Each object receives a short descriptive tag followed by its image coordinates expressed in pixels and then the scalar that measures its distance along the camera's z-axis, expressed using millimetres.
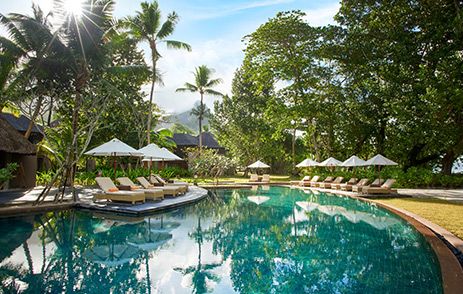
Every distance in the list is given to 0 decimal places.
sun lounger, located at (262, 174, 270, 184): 25989
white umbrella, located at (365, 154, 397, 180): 18391
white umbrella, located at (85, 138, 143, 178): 14102
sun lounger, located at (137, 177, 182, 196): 14758
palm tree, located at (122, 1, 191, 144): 20906
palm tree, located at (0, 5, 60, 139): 14828
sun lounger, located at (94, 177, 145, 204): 12211
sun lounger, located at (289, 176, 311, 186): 23753
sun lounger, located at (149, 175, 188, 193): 15952
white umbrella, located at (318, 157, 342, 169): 22964
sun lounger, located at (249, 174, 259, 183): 26319
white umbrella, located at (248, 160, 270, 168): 26953
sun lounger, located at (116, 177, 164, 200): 13406
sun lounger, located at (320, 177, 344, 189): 20975
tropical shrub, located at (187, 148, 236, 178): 27875
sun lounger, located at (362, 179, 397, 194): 16250
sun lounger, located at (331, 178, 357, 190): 19453
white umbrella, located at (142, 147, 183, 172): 16453
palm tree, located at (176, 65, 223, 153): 33875
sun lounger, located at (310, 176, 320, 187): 22984
